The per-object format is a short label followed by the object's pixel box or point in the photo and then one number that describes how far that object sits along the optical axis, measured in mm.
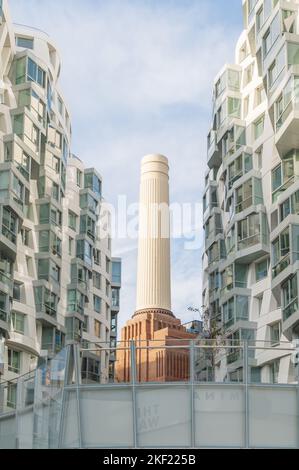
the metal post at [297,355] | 34188
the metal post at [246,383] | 32125
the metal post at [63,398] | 33062
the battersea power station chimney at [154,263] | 129750
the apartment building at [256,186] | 56938
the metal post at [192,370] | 32250
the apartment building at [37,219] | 65375
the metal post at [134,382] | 32188
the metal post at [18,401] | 36347
